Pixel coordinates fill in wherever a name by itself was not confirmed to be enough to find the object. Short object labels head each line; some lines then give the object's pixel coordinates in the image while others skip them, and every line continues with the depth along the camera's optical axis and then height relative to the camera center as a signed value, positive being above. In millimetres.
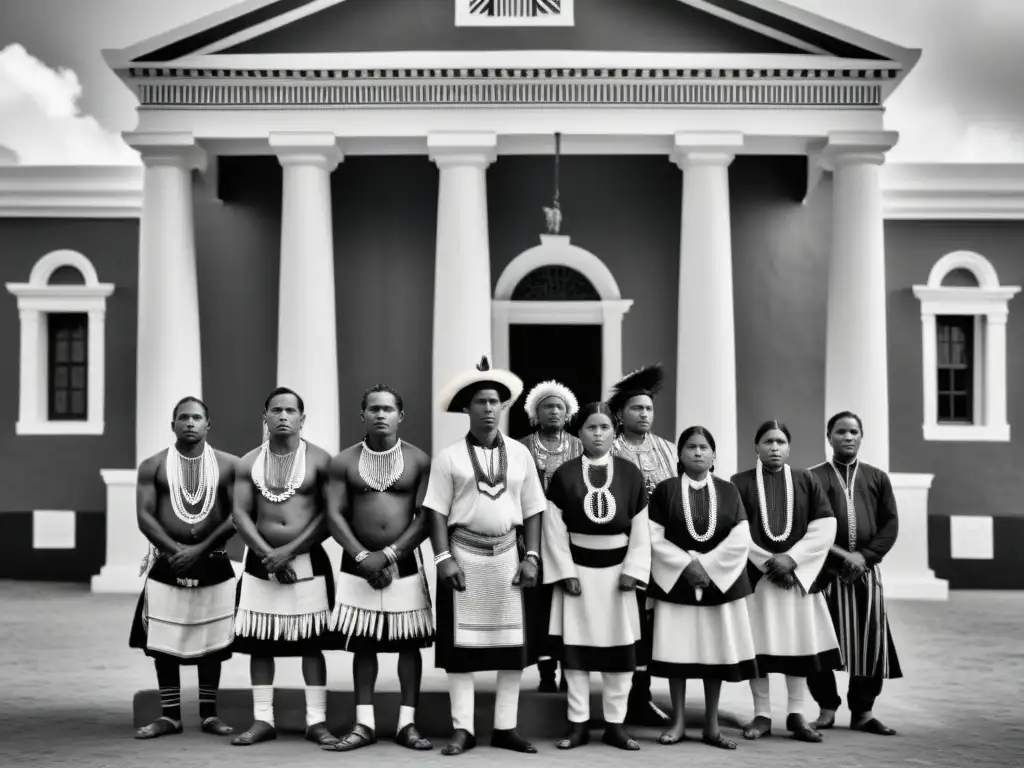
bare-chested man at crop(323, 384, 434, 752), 7357 -893
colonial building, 15398 +1961
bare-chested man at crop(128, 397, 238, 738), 7637 -983
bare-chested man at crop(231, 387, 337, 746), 7434 -934
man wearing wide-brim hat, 7305 -870
